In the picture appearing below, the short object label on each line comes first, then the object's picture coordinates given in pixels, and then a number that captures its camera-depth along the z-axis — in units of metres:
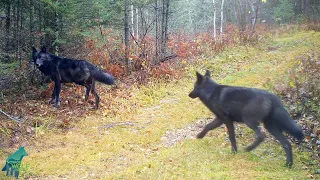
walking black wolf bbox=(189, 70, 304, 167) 5.38
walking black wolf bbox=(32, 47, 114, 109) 9.94
